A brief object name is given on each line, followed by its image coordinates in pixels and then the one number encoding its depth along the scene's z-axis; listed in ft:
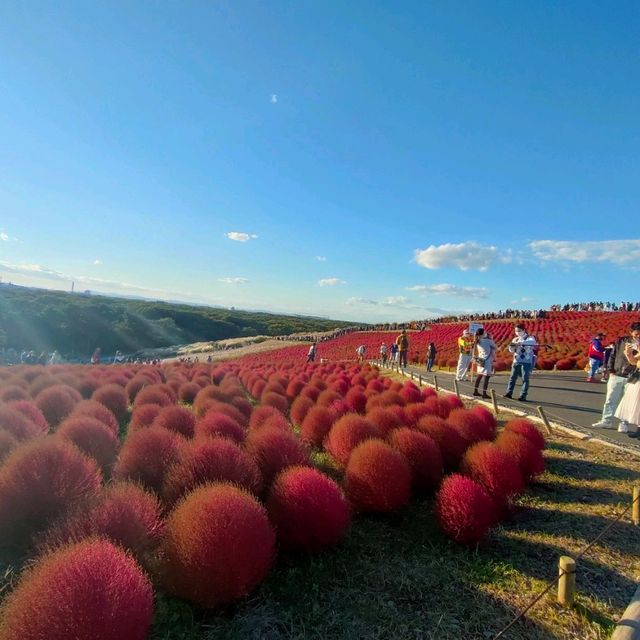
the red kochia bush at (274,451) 16.03
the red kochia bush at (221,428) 19.34
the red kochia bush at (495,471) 16.93
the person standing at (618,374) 23.63
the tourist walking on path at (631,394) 22.57
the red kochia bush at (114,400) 31.83
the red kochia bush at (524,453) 19.21
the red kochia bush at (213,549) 9.73
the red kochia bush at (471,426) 22.04
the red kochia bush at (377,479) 15.78
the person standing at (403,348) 58.80
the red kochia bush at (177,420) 22.43
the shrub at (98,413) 23.31
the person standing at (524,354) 34.06
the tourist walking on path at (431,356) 63.82
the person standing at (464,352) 42.75
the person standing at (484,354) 34.42
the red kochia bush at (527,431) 21.22
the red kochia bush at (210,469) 13.69
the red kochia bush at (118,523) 10.12
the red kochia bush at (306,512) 12.66
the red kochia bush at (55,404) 27.78
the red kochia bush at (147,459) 15.66
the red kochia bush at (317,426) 24.14
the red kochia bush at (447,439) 20.98
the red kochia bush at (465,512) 14.15
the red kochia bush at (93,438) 18.38
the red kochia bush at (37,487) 12.43
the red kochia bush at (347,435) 19.76
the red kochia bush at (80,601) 7.00
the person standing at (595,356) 50.21
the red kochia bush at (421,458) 18.60
